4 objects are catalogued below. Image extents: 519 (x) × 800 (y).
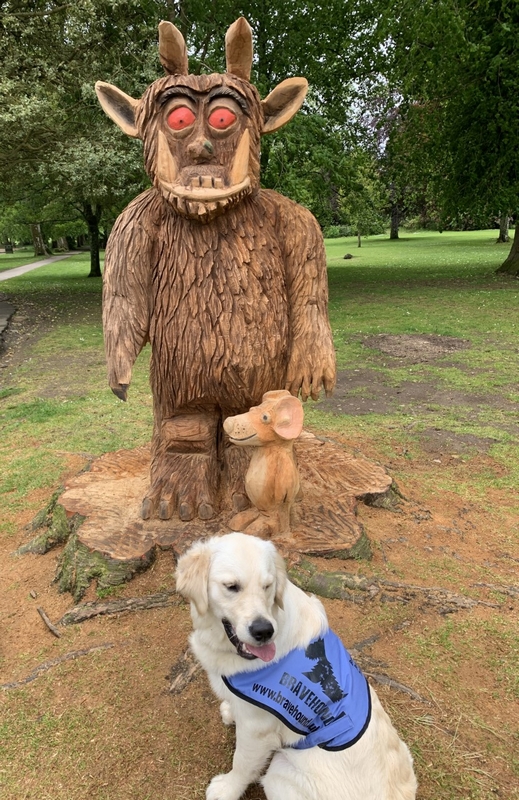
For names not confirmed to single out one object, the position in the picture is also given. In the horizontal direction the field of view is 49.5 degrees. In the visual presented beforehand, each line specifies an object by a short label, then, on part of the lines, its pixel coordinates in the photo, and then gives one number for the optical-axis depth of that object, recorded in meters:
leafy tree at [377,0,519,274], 8.12
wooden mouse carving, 2.32
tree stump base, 2.58
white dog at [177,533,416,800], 1.46
